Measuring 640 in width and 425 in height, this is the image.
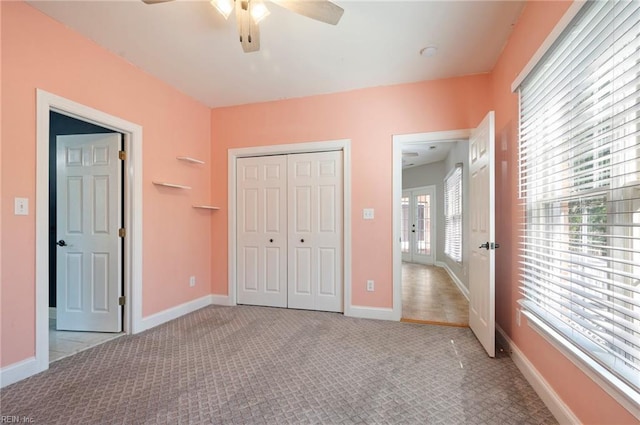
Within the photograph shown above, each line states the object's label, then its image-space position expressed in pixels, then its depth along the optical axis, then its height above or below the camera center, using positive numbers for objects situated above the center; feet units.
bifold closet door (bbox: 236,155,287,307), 12.15 -0.69
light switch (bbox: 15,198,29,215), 6.54 +0.22
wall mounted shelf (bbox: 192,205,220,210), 11.83 +0.33
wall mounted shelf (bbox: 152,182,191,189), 10.09 +1.11
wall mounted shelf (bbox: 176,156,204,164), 11.05 +2.22
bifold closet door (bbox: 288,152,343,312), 11.44 -0.70
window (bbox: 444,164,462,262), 16.84 -0.01
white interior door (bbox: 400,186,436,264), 24.12 -1.02
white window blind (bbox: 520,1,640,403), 3.73 +0.45
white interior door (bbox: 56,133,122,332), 9.34 -0.60
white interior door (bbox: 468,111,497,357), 7.44 -0.60
